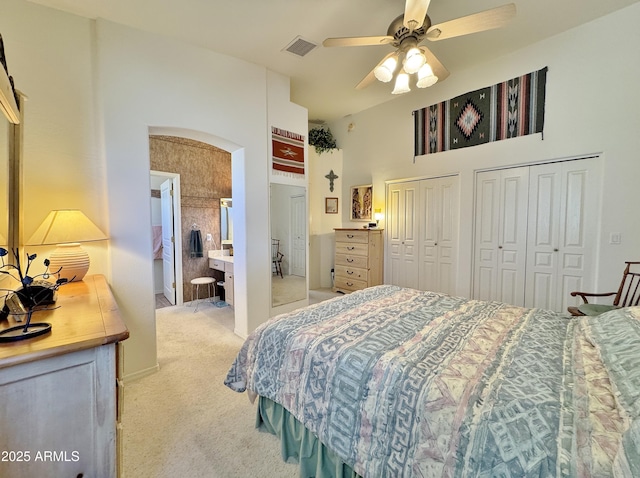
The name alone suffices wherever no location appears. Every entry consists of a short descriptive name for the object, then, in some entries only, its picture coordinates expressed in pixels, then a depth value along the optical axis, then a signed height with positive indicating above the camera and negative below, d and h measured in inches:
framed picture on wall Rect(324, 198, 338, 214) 213.2 +14.6
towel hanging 177.6 -12.2
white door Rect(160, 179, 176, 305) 176.4 -12.5
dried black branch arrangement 39.8 -14.2
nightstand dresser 177.8 -22.6
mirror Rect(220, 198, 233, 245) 191.7 +2.9
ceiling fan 68.9 +52.6
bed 33.0 -24.4
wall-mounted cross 211.0 +36.8
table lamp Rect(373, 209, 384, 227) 187.1 +6.1
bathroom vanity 162.1 -27.4
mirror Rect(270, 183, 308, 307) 136.6 -10.2
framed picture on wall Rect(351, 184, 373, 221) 194.4 +16.0
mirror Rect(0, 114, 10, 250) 58.7 +9.5
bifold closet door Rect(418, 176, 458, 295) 151.0 -4.7
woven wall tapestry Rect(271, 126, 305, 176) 134.4 +36.5
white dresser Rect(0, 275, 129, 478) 36.4 -25.2
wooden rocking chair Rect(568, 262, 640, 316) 83.7 -25.0
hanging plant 204.4 +62.7
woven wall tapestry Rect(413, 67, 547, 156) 122.6 +54.2
